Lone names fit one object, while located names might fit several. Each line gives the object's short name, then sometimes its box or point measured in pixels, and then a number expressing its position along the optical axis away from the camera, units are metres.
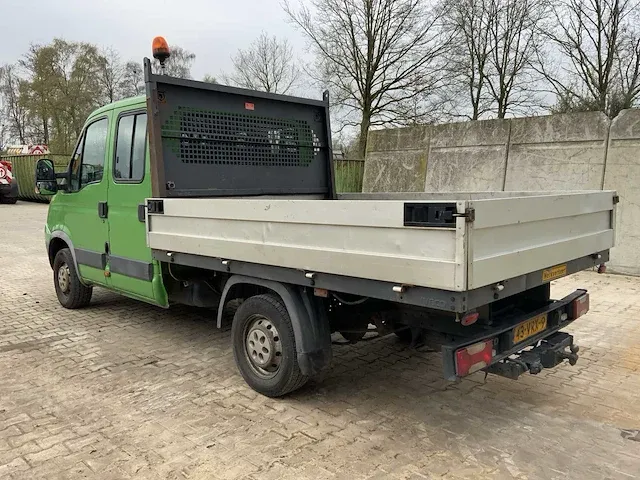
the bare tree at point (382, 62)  21.16
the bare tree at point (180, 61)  33.54
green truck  2.93
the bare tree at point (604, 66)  19.48
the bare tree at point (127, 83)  31.67
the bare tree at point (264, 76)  27.81
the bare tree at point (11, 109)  38.69
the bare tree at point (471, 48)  21.92
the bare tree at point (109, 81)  31.77
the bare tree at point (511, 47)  22.38
